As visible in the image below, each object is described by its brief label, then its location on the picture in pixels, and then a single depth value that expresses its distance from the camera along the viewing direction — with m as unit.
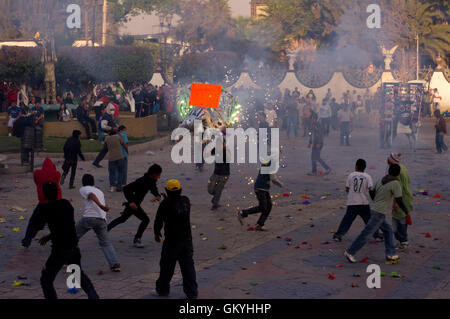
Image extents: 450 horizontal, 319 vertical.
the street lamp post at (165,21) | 48.30
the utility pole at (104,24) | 37.00
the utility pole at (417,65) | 43.72
